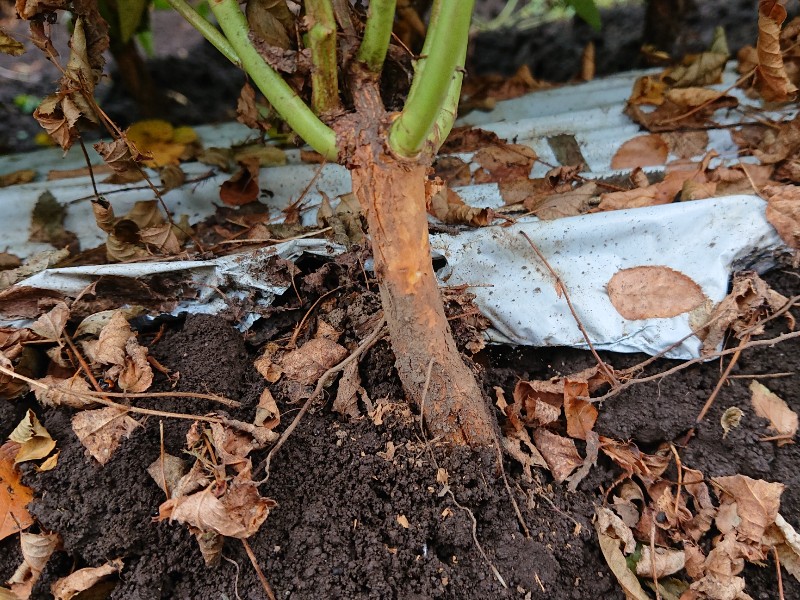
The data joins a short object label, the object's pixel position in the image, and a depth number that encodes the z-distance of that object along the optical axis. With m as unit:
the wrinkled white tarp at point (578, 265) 0.27
